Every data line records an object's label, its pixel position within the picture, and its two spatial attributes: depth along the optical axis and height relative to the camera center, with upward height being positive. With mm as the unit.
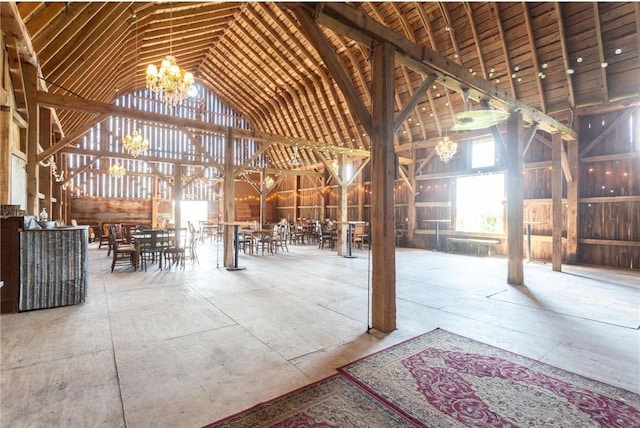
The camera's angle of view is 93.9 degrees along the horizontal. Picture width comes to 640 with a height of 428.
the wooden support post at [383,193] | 3041 +242
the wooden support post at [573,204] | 7746 +307
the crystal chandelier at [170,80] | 5414 +2559
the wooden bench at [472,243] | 9055 -873
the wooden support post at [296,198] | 17594 +1115
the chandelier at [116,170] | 11745 +1889
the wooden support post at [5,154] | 4129 +904
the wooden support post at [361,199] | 13883 +799
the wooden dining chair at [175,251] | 6307 -702
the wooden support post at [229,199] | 6395 +400
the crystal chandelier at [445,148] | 8422 +1953
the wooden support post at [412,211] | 11648 +211
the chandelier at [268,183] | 14725 +1734
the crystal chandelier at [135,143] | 8906 +2273
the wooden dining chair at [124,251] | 5829 -664
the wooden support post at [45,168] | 7105 +1282
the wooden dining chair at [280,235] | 9521 -610
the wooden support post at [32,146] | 5168 +1326
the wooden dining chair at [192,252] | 7329 -876
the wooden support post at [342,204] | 8967 +392
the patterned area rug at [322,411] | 1641 -1135
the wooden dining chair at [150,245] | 6195 -590
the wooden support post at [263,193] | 14495 +1175
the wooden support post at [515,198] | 5152 +316
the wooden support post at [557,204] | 6516 +262
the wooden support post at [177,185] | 11617 +1286
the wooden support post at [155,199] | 15805 +975
